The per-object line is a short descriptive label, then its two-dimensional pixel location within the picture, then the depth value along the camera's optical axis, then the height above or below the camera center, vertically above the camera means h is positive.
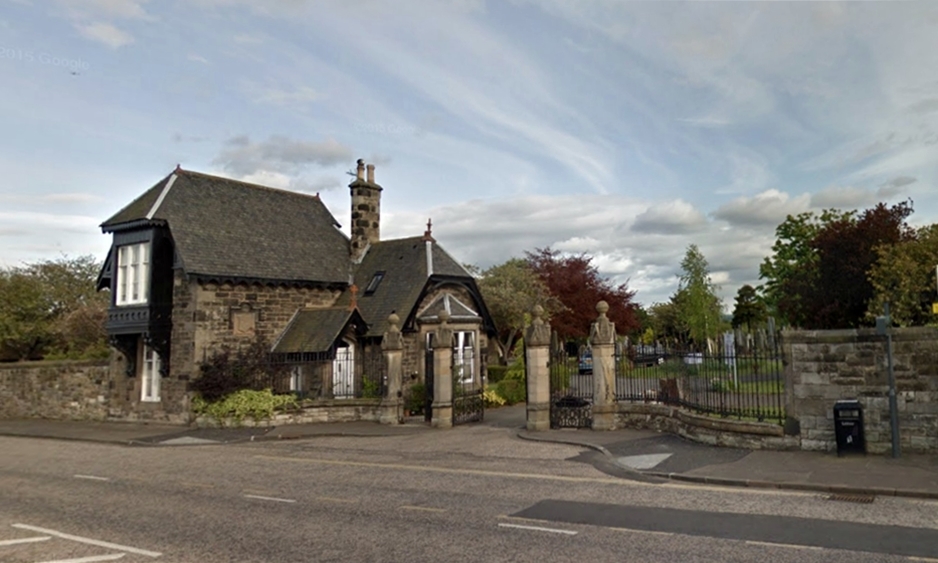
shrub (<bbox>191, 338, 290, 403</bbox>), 21.44 -0.56
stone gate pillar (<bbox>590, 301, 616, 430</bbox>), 16.64 -0.54
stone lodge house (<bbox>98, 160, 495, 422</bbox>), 22.48 +2.21
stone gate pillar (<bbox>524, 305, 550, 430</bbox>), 17.45 -0.72
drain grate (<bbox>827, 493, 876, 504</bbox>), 9.18 -2.15
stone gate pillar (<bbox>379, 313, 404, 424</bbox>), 20.52 -0.79
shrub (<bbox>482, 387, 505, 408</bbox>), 26.11 -1.88
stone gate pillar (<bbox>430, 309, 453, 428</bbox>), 19.12 -0.78
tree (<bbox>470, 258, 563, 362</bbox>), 41.41 +3.52
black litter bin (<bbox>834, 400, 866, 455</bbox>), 12.04 -1.52
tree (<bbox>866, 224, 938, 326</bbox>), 18.36 +1.88
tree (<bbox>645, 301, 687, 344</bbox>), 79.43 +4.12
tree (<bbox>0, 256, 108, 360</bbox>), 33.66 +2.49
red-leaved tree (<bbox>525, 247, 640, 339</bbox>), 47.97 +4.25
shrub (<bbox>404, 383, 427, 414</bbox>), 23.91 -1.70
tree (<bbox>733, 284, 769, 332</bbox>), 85.31 +5.34
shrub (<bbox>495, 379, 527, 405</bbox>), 27.41 -1.64
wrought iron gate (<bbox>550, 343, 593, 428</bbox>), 17.45 -1.39
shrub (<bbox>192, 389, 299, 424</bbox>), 20.66 -1.60
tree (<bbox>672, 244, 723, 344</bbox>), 48.22 +3.90
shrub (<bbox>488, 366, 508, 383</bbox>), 34.22 -1.17
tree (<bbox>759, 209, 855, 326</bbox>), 39.12 +6.60
